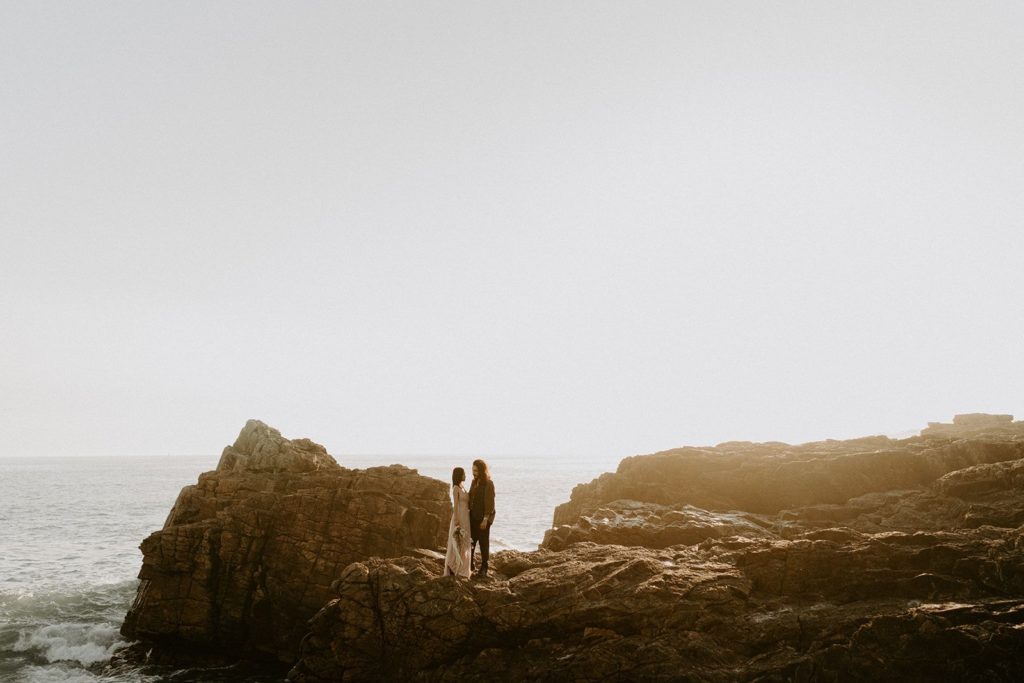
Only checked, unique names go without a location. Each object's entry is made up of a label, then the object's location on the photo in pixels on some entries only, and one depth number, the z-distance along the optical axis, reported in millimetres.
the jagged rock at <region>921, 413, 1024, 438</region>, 47238
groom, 16516
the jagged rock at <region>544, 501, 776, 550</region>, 21891
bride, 16359
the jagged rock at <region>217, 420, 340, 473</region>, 29109
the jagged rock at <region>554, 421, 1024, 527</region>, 25797
